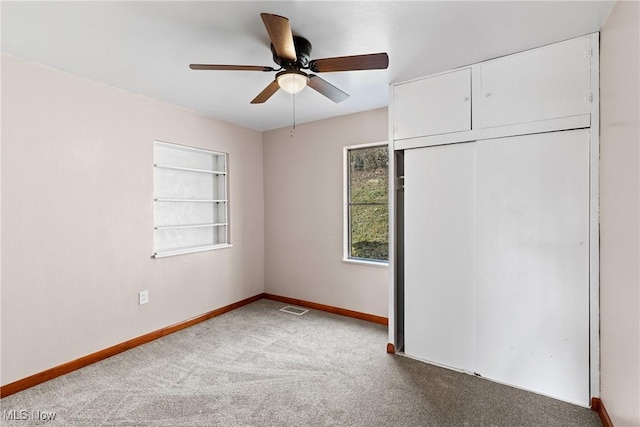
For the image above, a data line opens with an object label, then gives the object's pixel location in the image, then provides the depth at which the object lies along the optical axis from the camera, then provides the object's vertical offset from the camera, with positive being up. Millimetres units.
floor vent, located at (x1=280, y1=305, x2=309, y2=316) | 3947 -1246
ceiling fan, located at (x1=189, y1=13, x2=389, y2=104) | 1707 +884
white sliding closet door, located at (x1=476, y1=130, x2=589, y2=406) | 2084 -365
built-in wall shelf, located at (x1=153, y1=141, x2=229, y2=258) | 3387 +124
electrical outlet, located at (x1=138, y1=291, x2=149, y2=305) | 3080 -834
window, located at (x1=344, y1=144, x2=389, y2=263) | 3676 +91
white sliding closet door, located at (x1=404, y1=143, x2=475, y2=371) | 2508 -355
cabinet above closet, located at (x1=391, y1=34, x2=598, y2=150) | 2066 +827
